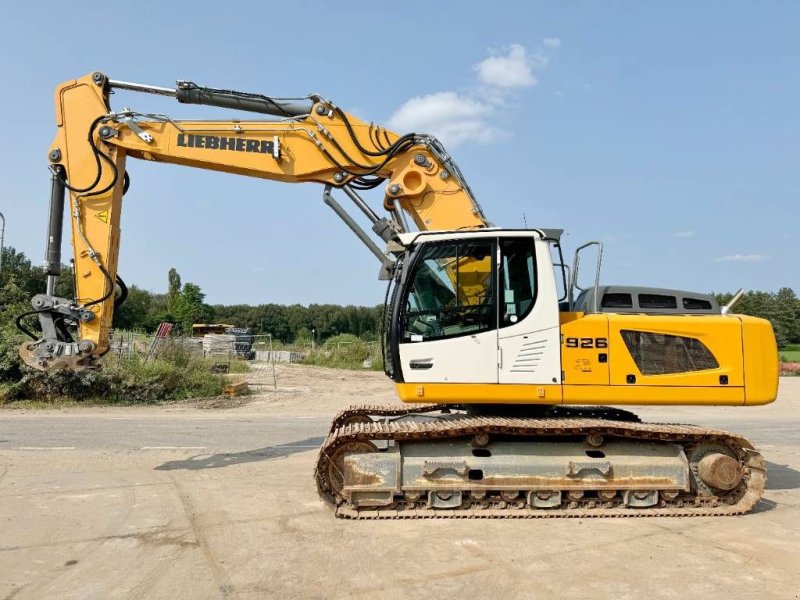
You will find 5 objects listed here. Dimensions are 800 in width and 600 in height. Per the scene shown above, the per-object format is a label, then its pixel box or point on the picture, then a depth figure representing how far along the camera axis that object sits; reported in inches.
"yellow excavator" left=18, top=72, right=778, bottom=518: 254.5
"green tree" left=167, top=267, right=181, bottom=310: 3323.8
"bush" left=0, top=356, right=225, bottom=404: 676.7
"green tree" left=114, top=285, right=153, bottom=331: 2679.6
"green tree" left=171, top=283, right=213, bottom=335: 3036.4
